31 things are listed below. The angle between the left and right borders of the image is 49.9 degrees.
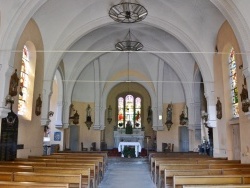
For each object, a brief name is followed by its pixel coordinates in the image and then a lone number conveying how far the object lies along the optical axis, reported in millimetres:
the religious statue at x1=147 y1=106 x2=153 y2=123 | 22719
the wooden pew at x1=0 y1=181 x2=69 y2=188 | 3908
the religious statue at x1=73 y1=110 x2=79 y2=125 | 19000
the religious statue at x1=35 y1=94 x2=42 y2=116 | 11227
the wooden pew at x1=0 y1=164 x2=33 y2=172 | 5984
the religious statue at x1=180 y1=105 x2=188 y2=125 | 18192
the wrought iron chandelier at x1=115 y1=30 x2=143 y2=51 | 13048
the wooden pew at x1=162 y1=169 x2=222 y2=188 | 5910
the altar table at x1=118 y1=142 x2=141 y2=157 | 18156
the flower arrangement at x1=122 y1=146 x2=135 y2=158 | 17780
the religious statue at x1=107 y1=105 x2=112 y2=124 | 23441
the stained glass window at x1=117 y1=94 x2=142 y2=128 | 23766
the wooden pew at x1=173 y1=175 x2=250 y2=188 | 4957
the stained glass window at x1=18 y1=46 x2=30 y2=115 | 10482
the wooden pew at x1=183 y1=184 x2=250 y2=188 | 3988
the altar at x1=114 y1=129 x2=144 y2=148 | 21719
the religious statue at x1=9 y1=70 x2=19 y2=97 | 8500
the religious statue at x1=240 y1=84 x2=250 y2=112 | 8135
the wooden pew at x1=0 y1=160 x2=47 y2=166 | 7074
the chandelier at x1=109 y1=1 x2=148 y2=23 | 9226
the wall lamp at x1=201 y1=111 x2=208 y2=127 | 12508
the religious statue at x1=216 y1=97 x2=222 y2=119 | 11427
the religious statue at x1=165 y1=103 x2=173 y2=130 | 19516
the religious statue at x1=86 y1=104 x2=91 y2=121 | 20359
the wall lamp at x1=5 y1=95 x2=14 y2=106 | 8062
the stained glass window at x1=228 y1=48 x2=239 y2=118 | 10695
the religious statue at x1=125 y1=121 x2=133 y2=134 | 21828
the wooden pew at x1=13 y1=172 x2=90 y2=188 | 4938
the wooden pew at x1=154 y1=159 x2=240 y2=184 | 7742
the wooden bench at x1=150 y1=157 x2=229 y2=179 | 8093
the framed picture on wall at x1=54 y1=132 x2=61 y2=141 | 17641
